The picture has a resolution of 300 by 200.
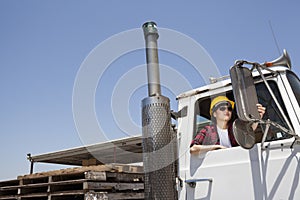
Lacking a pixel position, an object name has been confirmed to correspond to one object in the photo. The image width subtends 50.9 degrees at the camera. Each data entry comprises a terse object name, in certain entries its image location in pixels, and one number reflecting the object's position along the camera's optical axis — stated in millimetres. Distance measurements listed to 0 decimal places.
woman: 2691
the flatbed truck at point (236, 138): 2221
